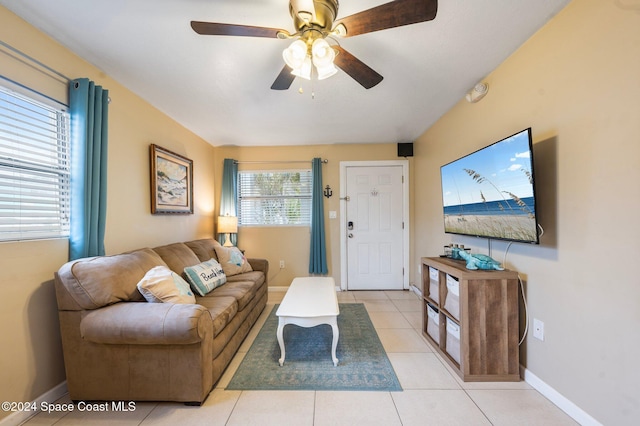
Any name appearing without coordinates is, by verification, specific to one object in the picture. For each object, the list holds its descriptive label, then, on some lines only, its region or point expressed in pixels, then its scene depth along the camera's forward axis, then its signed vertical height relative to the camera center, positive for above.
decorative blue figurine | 1.77 -0.34
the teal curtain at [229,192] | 3.78 +0.39
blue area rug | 1.72 -1.17
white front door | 3.88 -0.16
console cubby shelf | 1.71 -0.76
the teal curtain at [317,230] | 3.79 -0.20
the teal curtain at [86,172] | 1.66 +0.32
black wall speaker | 3.82 +1.04
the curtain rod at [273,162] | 3.91 +0.88
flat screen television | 1.49 +0.18
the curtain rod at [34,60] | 1.36 +0.95
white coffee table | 1.88 -0.74
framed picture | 2.47 +0.39
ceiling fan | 1.09 +0.94
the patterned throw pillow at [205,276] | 2.24 -0.57
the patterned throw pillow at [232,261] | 2.90 -0.53
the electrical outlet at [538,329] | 1.59 -0.75
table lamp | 3.54 -0.13
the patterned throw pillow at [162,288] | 1.64 -0.49
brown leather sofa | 1.43 -0.75
